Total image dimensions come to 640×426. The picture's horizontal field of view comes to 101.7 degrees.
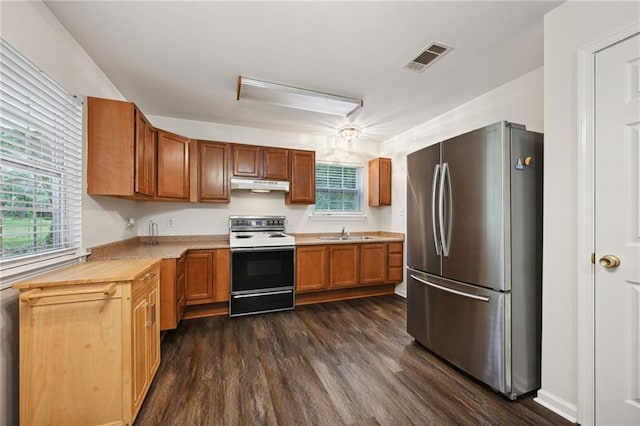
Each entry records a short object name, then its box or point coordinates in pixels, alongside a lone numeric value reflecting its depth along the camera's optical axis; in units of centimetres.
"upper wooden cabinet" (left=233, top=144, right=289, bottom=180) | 365
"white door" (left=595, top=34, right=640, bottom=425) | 137
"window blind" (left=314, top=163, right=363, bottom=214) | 446
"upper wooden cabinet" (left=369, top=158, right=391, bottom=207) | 439
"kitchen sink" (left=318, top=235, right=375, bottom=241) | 409
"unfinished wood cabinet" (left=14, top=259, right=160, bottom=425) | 135
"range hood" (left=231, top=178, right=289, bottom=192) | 360
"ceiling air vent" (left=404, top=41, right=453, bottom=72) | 206
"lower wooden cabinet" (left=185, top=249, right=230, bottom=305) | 312
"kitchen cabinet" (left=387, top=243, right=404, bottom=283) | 409
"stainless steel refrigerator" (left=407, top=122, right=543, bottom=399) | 180
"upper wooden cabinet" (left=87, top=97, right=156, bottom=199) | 212
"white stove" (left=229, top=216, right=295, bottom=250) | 337
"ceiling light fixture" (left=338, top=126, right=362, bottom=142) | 380
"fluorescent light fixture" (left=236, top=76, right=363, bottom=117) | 260
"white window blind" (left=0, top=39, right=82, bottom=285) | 139
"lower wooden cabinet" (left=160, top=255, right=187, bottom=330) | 251
